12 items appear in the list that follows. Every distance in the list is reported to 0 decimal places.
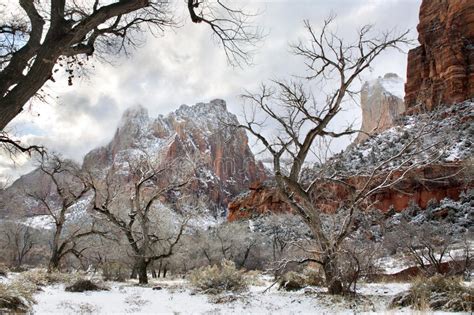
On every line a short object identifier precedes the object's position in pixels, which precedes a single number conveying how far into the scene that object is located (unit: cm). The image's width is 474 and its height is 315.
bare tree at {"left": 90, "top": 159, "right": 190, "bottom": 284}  1589
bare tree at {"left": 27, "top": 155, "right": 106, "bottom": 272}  1747
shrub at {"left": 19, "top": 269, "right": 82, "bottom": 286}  1252
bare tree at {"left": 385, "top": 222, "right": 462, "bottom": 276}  1334
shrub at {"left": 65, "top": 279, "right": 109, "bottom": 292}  1145
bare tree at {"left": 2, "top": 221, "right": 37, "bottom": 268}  3731
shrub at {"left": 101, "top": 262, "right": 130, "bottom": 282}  1745
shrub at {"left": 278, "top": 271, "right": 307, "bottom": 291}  1086
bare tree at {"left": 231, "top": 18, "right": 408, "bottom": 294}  911
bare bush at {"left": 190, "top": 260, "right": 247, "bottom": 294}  1128
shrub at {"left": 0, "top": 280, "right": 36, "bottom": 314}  671
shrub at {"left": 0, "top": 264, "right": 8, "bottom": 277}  1452
